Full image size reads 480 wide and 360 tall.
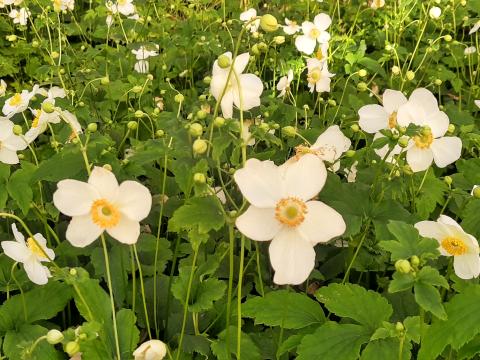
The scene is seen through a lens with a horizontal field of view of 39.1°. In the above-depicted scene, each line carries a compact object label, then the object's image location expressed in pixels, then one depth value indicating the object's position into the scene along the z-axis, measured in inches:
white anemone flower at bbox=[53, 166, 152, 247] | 17.0
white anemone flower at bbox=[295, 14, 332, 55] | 39.7
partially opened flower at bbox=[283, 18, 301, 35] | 41.6
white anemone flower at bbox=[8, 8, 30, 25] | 44.7
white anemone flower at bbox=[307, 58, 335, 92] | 33.1
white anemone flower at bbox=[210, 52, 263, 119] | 19.2
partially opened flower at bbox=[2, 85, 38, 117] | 26.6
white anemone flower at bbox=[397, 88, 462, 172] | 21.1
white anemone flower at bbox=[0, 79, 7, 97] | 32.1
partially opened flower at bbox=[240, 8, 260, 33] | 38.2
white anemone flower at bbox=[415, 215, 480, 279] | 18.5
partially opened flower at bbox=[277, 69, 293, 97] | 31.7
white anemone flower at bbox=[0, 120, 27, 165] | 24.3
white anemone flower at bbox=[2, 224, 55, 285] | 19.6
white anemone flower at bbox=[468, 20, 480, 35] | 37.4
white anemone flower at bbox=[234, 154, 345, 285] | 16.4
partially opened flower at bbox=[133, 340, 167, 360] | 17.2
